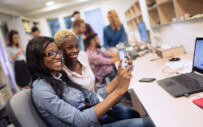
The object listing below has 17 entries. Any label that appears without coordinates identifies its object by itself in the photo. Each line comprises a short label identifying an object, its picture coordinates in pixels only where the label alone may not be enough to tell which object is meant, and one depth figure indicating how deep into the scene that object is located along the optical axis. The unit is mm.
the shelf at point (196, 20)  1457
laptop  973
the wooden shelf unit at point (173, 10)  1714
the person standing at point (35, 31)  3922
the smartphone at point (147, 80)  1336
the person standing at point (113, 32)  3104
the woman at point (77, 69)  1288
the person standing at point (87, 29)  3248
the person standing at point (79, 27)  2547
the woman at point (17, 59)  3476
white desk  729
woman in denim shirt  862
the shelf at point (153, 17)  2796
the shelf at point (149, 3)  2633
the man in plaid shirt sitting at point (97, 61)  2211
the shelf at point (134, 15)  3746
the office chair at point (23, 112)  807
